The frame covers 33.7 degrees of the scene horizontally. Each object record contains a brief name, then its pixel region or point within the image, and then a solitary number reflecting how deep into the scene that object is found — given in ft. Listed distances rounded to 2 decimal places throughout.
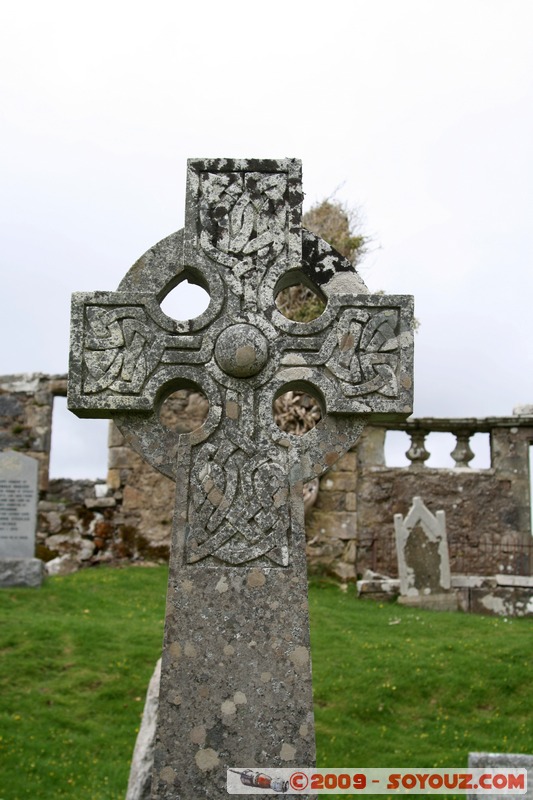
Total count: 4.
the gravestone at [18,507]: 39.19
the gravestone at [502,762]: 15.38
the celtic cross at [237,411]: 11.01
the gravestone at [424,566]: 39.09
